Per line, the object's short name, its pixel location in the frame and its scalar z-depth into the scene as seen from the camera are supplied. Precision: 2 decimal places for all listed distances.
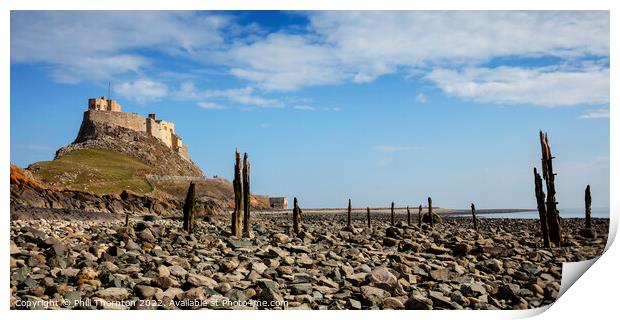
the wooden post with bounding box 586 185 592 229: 29.47
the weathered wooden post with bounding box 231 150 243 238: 22.53
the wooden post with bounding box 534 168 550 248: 21.08
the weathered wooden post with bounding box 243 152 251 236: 23.09
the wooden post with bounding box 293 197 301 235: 27.16
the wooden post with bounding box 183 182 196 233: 23.39
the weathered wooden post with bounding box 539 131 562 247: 19.83
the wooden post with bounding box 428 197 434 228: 36.88
